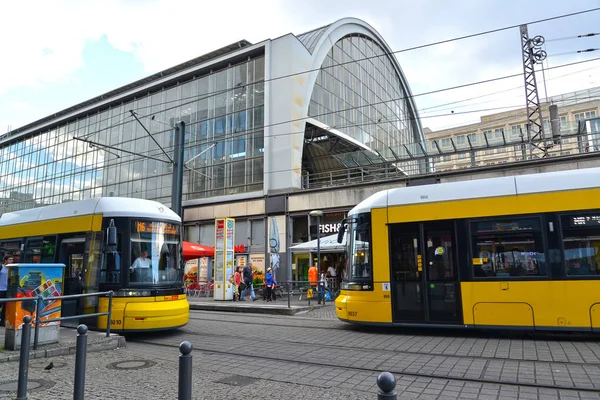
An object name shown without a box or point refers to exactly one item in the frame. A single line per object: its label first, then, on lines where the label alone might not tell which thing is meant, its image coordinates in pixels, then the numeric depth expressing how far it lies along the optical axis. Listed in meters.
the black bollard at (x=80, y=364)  4.32
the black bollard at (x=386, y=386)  2.47
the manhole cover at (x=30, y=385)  5.43
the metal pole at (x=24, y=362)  4.83
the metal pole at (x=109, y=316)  8.70
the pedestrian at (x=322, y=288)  17.96
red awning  21.05
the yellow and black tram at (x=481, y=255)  8.85
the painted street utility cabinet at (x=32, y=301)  7.46
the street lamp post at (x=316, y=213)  19.27
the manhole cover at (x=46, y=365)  6.73
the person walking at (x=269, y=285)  19.55
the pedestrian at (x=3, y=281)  10.58
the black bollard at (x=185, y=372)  3.46
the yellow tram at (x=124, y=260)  9.59
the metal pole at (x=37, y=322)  7.34
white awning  19.58
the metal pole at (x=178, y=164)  24.20
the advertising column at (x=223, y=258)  19.86
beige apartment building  19.36
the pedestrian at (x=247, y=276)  20.20
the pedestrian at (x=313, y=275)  18.88
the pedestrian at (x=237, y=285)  20.14
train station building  27.64
